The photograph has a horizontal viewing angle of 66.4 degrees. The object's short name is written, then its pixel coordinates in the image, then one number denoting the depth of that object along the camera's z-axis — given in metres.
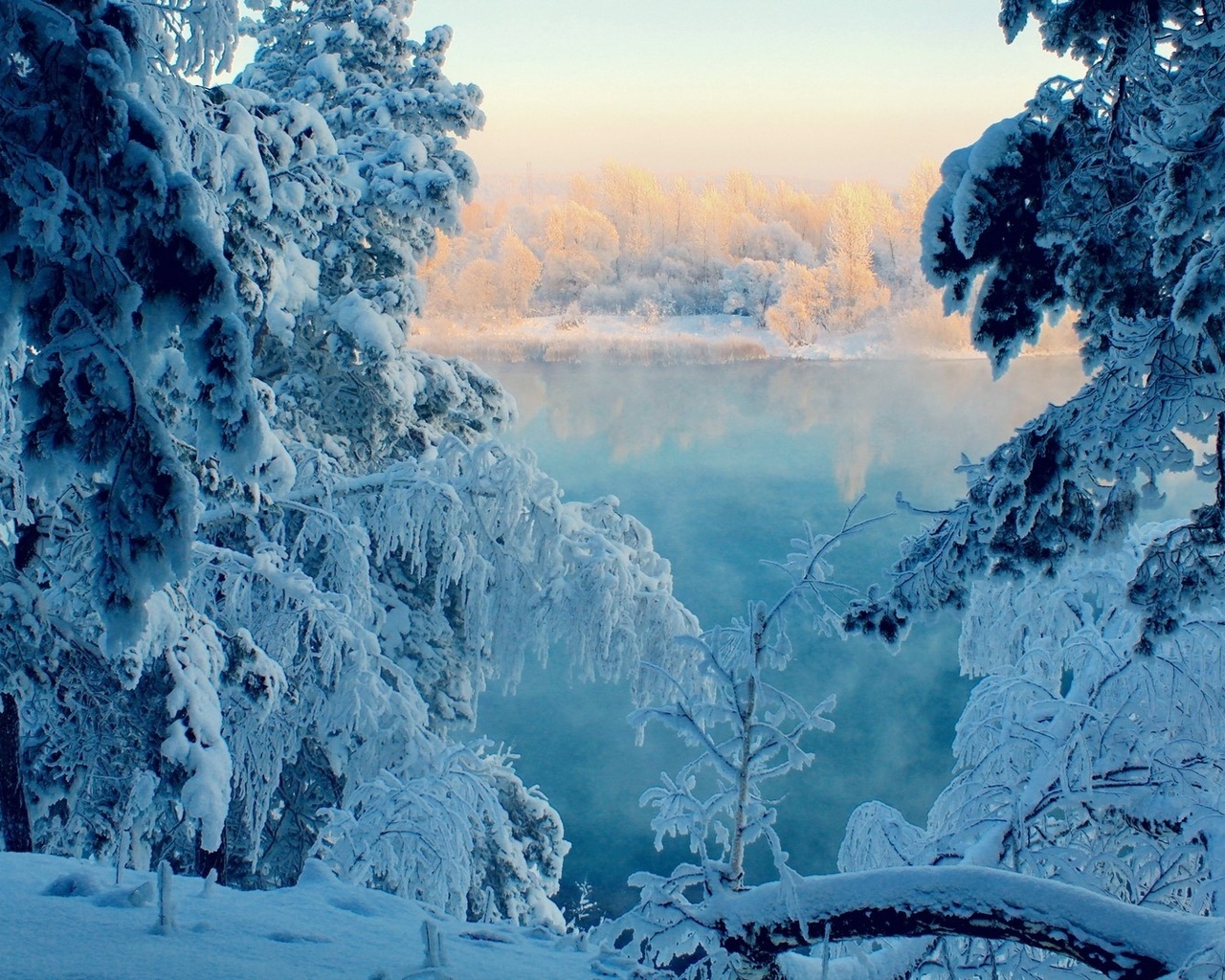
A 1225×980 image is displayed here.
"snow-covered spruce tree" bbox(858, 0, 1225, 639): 3.62
